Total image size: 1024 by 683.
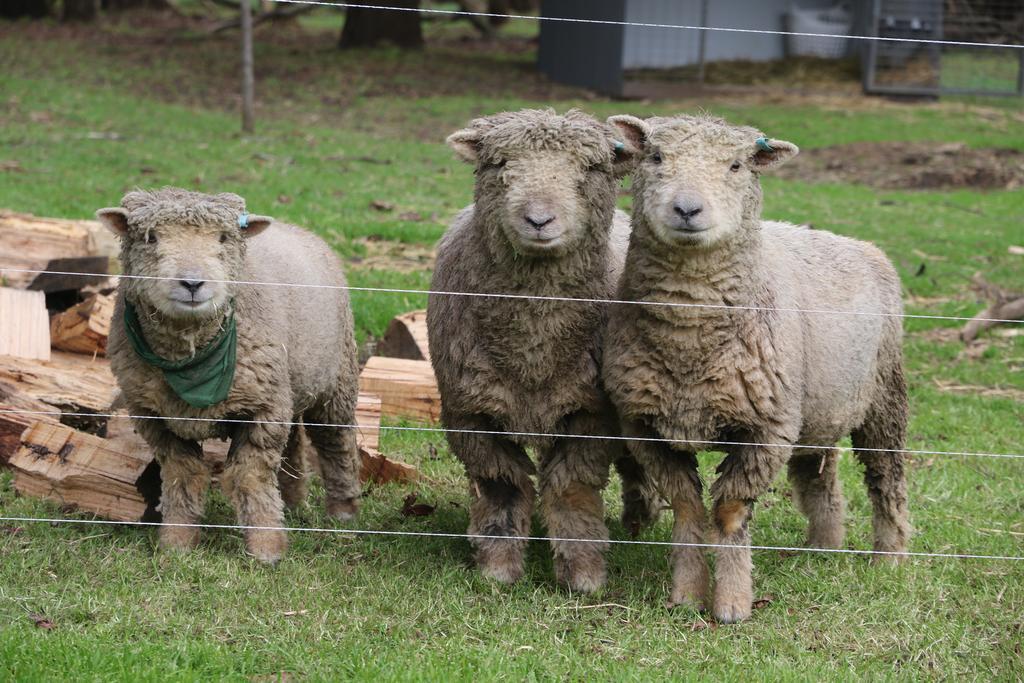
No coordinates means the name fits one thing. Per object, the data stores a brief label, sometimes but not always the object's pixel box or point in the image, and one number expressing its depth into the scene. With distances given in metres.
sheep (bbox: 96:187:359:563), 10.89
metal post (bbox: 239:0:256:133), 31.03
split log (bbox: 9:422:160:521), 12.37
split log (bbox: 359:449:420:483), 14.05
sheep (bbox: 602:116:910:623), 10.34
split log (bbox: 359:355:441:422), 15.60
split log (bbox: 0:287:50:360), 14.92
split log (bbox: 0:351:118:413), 13.70
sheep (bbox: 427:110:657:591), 10.77
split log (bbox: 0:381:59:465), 13.11
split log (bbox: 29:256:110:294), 16.52
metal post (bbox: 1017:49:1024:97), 43.60
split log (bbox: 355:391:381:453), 14.27
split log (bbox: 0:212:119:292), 16.81
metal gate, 44.25
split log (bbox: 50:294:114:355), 15.48
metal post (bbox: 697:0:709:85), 43.12
